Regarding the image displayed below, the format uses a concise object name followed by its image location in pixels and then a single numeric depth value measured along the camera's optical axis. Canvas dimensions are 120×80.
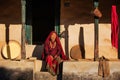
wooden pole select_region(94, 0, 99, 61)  8.72
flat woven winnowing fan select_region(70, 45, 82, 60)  9.62
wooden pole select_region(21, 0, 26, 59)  8.94
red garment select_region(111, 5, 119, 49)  8.82
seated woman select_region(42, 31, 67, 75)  8.86
